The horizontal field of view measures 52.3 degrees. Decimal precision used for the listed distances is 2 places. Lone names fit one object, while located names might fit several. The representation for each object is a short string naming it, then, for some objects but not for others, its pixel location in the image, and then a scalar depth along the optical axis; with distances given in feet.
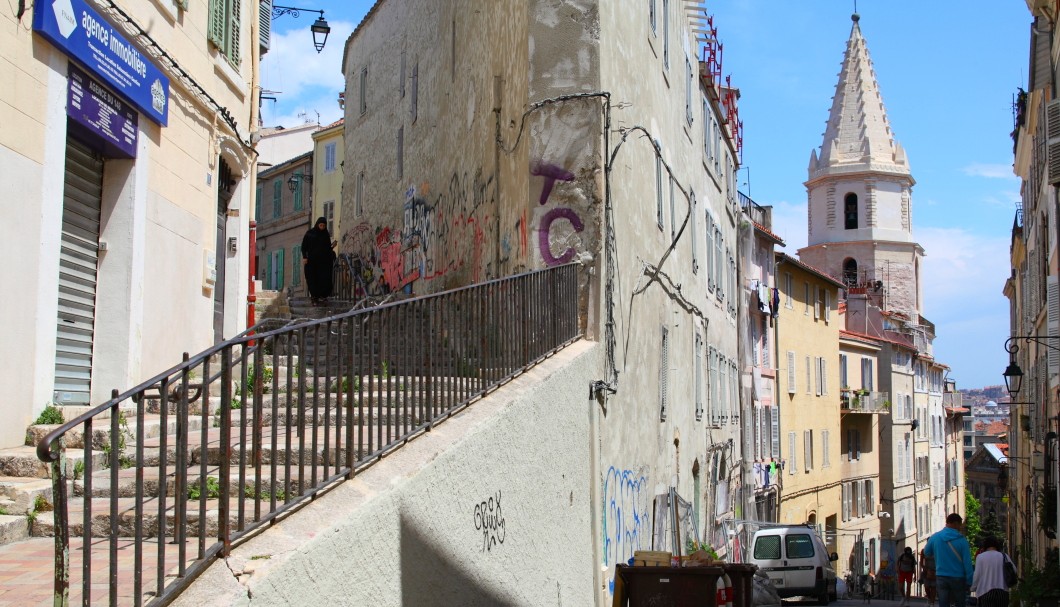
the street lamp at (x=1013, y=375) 82.28
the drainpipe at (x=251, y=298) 49.43
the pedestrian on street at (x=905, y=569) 102.37
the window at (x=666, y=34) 57.72
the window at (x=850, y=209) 240.53
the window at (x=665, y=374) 52.90
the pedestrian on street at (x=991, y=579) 44.80
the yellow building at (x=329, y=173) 137.69
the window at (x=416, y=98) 73.70
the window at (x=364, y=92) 93.08
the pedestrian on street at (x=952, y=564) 44.40
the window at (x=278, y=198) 153.17
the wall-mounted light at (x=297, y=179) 146.82
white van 74.28
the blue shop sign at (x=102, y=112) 29.78
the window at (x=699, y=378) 68.23
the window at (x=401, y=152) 78.23
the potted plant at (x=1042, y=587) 51.78
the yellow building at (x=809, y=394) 134.00
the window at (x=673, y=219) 57.77
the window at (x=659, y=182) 52.29
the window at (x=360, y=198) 91.59
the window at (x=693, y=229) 67.26
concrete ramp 17.26
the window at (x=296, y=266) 142.51
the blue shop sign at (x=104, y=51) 27.99
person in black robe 63.93
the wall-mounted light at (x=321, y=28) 72.64
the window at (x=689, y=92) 67.67
